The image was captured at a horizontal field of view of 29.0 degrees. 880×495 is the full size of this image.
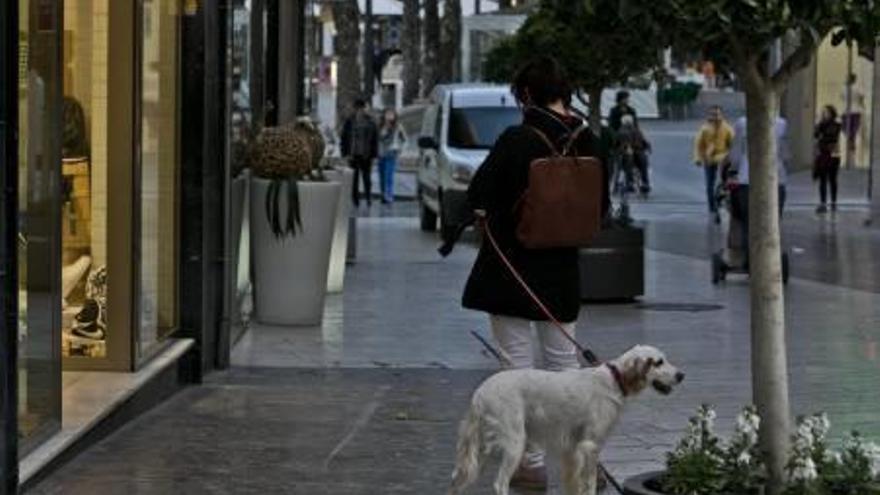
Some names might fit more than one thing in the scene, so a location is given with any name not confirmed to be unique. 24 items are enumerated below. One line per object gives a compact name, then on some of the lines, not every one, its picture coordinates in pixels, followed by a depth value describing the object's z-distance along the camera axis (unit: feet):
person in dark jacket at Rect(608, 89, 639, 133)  96.49
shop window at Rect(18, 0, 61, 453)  22.67
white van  74.64
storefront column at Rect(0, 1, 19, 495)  20.85
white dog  21.50
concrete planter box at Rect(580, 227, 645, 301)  47.16
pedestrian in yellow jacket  92.12
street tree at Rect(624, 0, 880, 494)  20.12
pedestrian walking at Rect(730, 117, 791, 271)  53.93
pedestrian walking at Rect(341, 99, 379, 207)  100.22
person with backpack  24.03
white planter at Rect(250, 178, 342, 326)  41.55
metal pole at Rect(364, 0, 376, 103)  166.15
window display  29.09
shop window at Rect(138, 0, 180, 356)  31.42
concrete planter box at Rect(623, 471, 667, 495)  21.35
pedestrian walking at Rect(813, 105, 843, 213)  96.63
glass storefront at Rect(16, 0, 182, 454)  29.35
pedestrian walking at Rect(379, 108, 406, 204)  104.99
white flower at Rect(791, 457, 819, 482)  20.17
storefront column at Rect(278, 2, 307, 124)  54.03
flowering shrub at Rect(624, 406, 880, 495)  20.40
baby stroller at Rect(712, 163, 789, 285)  54.70
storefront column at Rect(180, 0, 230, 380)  33.09
